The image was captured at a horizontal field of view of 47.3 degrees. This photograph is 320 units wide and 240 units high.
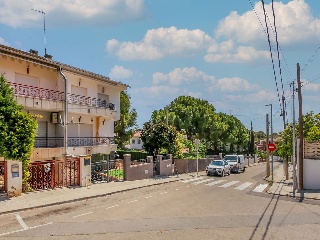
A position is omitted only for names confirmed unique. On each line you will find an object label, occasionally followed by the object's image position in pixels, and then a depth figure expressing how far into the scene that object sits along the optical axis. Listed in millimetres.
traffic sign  31688
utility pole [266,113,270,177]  37931
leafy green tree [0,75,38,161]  16578
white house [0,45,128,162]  23781
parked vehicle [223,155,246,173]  40484
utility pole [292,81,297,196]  22562
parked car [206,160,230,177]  34281
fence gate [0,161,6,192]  16875
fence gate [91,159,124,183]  23312
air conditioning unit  26625
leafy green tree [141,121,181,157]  34094
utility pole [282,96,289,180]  35719
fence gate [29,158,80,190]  18812
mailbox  16944
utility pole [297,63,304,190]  23969
